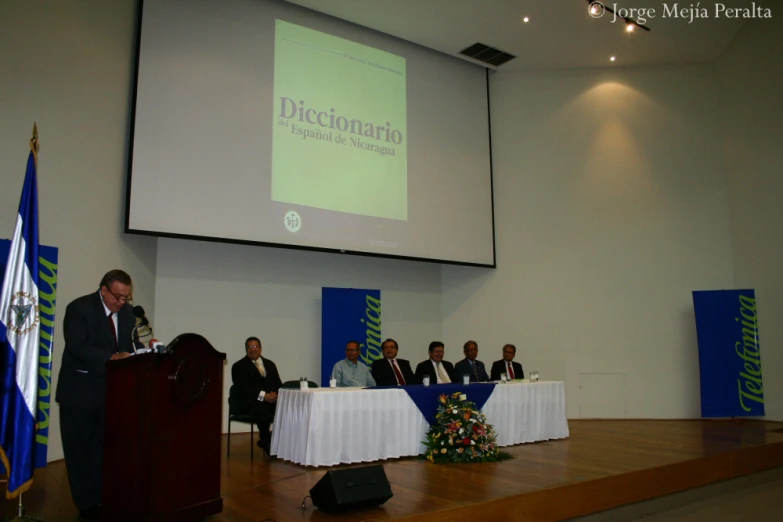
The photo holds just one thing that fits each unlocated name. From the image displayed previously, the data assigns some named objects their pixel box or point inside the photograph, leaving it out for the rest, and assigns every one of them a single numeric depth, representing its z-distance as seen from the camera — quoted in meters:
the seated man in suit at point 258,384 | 5.43
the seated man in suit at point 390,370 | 6.23
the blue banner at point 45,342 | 4.62
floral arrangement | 4.88
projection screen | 6.17
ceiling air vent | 8.48
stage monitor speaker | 3.18
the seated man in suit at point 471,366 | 6.82
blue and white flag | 2.86
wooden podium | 2.68
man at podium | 3.03
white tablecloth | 4.61
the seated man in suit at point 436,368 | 6.38
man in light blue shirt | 5.99
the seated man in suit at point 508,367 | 7.25
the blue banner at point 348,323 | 7.48
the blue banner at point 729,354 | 7.65
